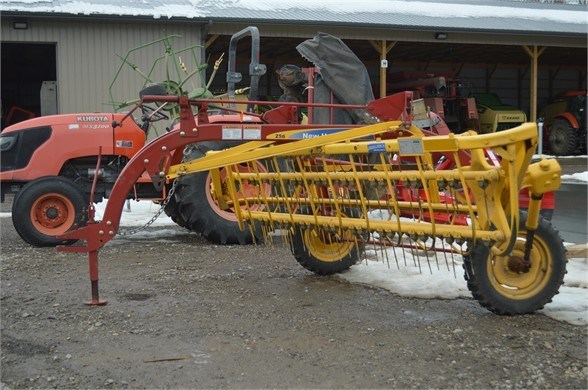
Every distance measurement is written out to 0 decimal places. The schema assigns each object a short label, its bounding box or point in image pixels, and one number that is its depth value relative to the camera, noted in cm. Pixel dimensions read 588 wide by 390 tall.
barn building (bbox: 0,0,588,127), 1504
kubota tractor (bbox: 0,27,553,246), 645
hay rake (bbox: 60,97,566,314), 381
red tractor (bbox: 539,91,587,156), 2100
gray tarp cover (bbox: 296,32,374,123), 643
